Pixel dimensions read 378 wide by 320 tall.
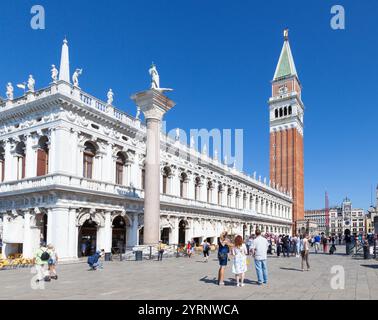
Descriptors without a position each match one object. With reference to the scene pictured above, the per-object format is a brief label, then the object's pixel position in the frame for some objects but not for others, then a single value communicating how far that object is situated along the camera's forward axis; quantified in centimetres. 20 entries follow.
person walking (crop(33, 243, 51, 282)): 1412
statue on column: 2775
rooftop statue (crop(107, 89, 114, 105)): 3255
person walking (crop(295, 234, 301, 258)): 3022
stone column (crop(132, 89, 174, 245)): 2667
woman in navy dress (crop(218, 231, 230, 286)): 1334
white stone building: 2745
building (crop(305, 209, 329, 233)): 19625
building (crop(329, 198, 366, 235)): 19150
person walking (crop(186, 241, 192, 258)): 3023
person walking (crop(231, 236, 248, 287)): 1292
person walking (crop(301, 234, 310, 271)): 1764
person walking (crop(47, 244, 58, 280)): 1603
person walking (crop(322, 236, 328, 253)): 3597
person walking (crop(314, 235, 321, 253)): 3712
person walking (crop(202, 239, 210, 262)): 2548
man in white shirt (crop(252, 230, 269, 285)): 1329
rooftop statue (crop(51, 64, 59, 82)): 2856
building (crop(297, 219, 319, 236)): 9050
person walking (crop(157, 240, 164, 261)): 2569
